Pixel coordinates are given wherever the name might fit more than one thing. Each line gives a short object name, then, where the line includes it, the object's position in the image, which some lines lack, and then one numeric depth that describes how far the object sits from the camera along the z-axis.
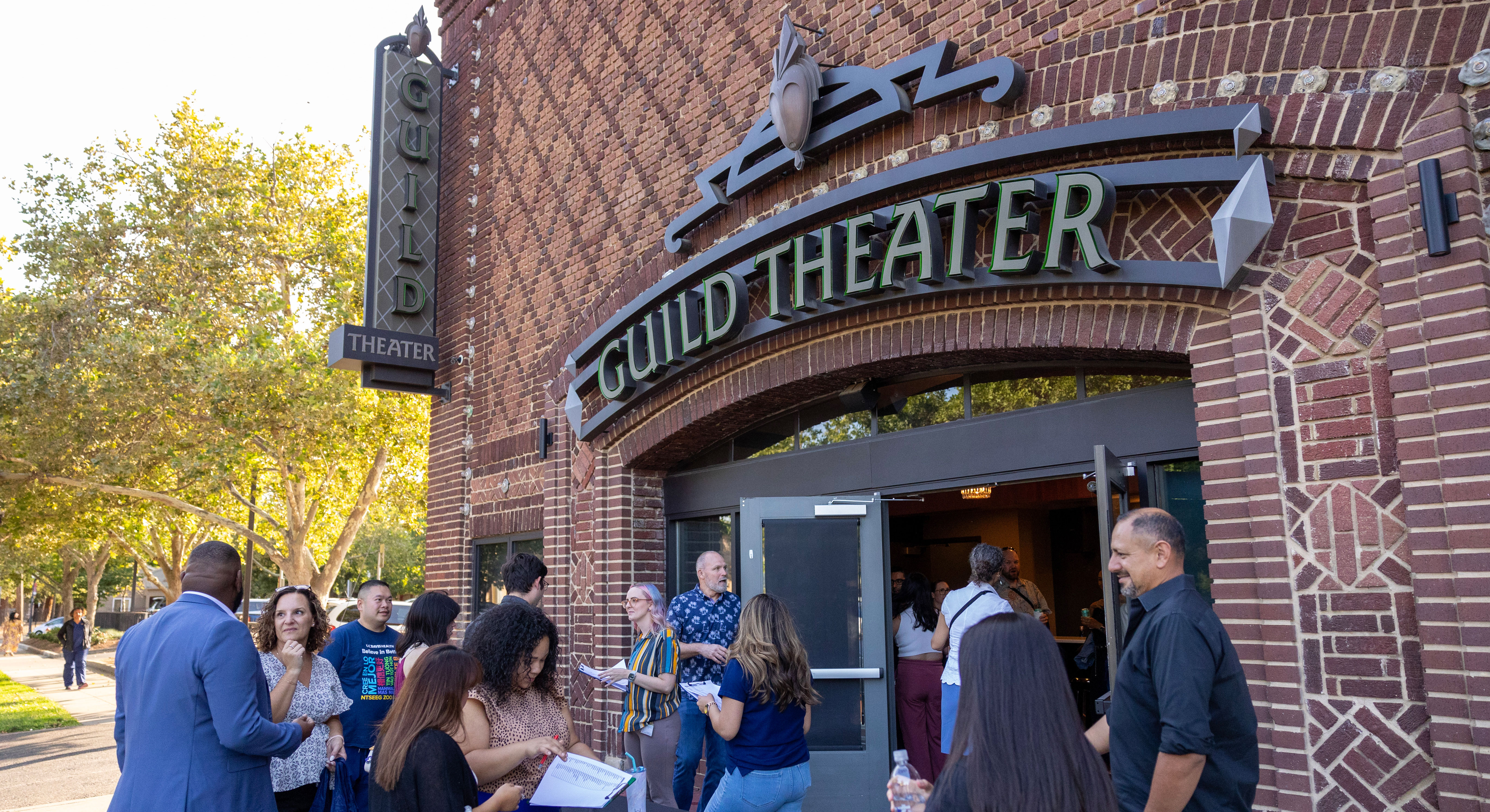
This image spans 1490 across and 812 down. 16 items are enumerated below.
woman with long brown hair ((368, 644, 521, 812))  3.22
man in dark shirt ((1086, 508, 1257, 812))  3.06
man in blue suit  3.66
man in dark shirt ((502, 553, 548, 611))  5.83
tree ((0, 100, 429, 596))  16.91
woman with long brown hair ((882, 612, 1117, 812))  2.16
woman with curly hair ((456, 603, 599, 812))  3.70
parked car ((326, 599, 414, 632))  26.83
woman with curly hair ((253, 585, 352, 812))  4.74
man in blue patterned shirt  6.60
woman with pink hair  6.00
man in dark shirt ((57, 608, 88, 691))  21.67
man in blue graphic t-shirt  5.72
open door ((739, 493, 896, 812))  7.04
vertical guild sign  11.40
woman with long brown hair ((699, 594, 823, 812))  4.36
